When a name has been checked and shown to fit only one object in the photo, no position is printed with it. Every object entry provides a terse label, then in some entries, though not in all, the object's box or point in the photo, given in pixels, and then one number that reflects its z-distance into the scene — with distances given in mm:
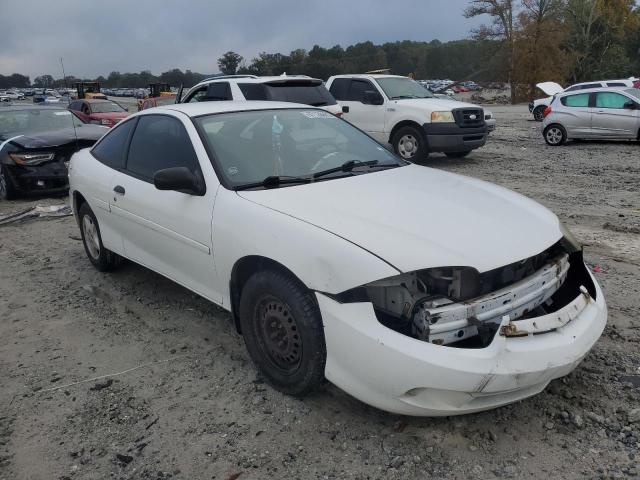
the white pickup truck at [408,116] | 10945
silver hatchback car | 13102
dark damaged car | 8781
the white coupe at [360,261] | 2520
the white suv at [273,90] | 9648
